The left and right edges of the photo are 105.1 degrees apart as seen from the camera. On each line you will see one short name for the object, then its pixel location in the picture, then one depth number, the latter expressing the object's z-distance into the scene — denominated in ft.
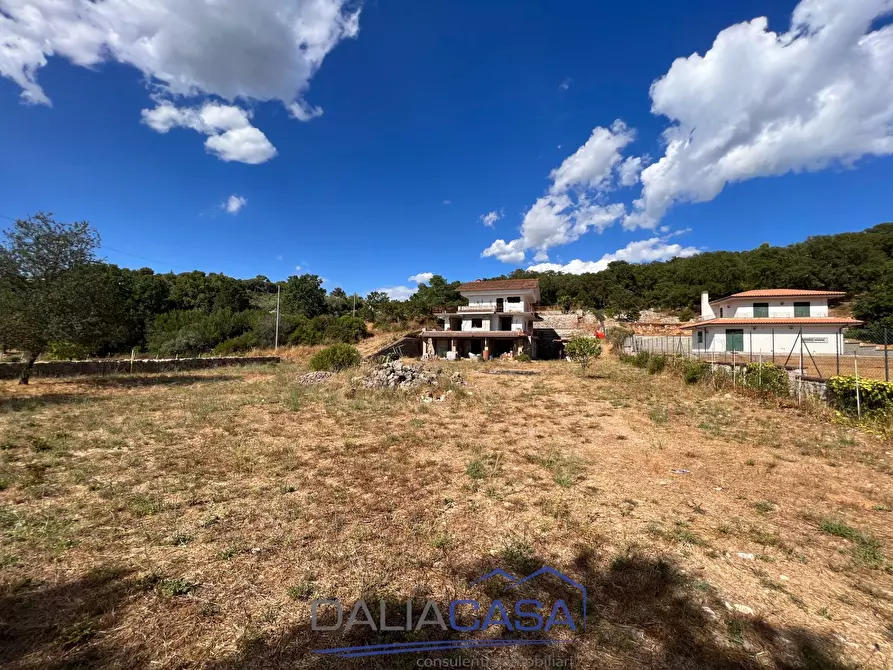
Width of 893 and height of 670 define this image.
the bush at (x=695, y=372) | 47.52
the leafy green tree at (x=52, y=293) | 41.88
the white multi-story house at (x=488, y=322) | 109.70
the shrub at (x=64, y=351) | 63.80
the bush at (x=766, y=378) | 37.35
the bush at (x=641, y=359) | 65.21
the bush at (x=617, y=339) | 95.09
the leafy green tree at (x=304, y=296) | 168.55
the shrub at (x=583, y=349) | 67.77
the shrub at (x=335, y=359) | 62.95
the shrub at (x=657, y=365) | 58.65
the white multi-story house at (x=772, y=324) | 78.07
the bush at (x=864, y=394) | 28.14
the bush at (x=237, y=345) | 120.37
